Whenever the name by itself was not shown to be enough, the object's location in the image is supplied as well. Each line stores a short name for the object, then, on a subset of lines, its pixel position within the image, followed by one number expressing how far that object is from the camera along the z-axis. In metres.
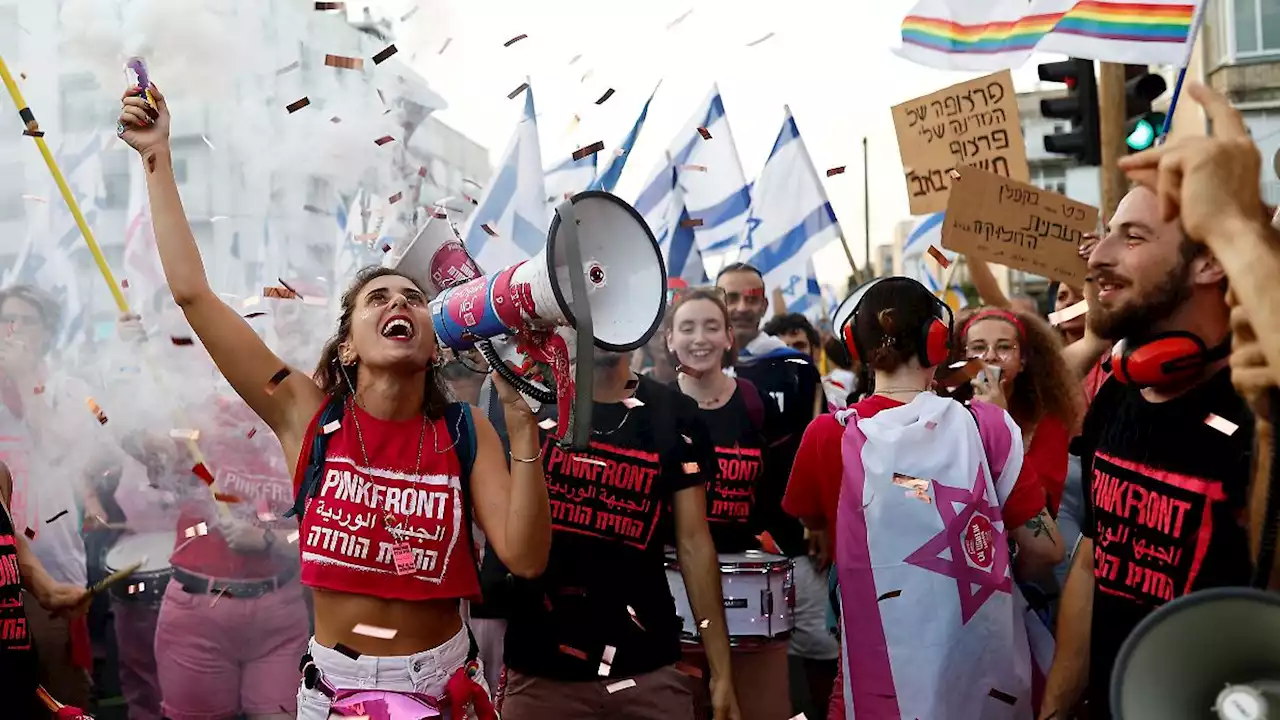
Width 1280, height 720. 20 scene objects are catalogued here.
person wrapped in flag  3.48
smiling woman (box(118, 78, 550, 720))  3.04
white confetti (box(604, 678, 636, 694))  3.72
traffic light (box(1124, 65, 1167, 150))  7.85
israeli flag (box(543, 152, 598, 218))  9.22
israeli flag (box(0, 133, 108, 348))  6.54
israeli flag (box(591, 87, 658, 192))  8.38
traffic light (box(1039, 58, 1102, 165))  8.34
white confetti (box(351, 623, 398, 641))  3.00
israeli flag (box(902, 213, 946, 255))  10.53
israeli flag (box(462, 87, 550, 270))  6.81
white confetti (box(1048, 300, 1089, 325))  5.80
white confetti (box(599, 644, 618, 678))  3.72
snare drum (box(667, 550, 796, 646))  4.56
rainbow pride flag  5.35
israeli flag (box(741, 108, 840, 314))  9.91
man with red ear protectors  2.52
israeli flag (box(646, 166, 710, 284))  9.88
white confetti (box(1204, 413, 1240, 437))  2.51
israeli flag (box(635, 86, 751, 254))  10.09
